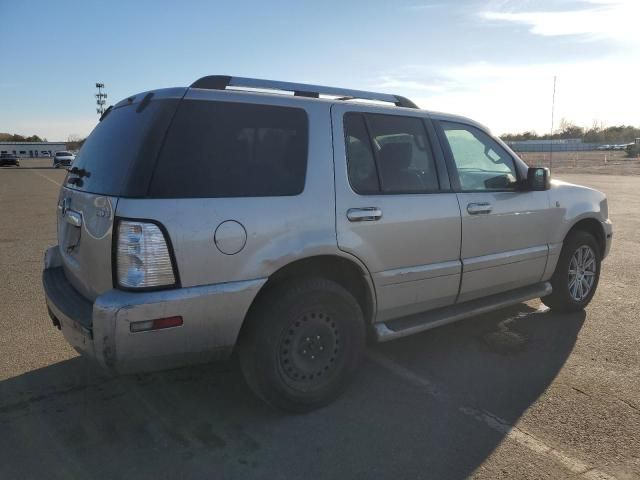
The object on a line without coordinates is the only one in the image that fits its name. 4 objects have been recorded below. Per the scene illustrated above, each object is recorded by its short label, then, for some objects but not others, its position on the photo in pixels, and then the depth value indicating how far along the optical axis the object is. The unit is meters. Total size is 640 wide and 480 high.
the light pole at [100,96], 54.72
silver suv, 2.70
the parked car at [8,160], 52.95
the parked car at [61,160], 49.28
